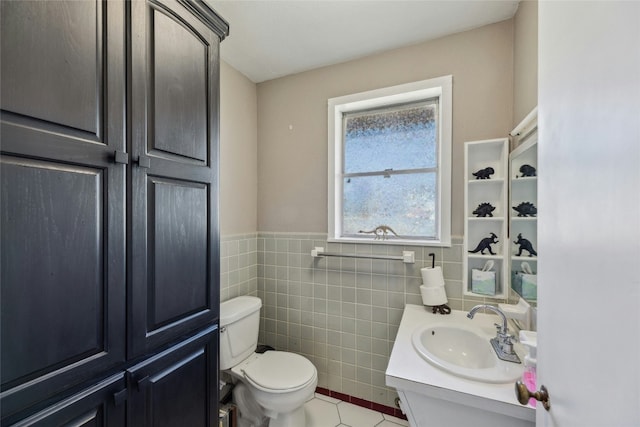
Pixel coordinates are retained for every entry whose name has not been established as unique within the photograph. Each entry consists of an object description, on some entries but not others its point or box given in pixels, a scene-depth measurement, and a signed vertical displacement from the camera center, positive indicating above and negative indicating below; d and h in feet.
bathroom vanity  2.91 -2.12
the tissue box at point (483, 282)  5.10 -1.37
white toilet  4.83 -3.22
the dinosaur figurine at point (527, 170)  4.06 +0.67
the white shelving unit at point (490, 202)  5.03 +0.13
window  5.76 +1.15
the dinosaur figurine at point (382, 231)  6.27 -0.48
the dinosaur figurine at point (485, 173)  5.18 +0.77
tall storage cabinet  2.02 -0.02
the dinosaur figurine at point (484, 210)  5.18 +0.03
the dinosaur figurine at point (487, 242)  5.24 -0.62
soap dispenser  2.79 -1.58
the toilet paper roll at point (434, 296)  5.24 -1.68
